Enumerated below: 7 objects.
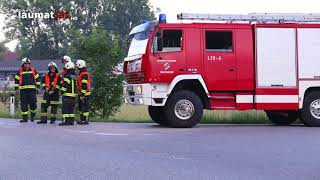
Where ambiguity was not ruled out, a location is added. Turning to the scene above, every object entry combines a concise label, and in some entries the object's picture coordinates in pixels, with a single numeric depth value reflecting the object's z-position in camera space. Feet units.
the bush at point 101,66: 59.67
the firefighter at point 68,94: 49.01
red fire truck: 45.55
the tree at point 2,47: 332.60
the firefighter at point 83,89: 50.24
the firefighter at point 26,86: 53.21
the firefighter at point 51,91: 51.37
